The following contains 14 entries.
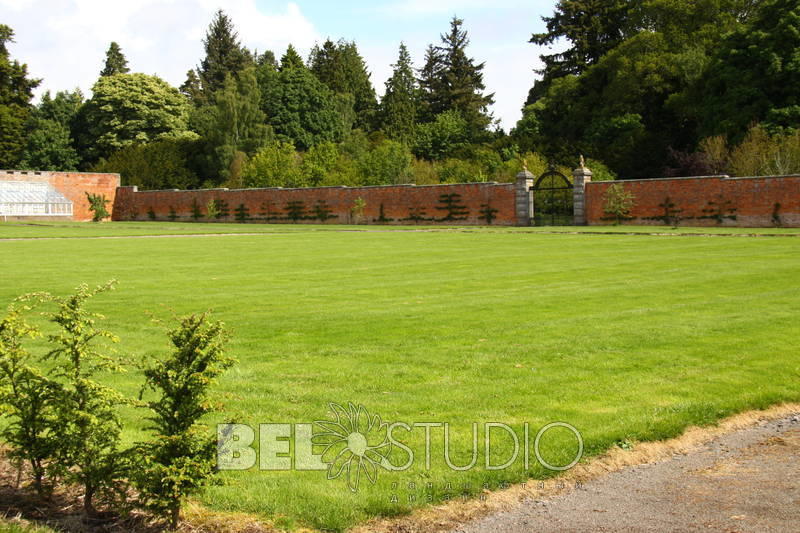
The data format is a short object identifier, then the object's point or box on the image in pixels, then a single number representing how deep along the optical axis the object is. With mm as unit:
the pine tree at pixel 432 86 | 85812
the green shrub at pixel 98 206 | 64631
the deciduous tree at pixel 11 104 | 75625
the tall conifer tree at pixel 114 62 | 91438
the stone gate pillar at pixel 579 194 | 43219
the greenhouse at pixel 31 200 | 62406
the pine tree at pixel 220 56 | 94375
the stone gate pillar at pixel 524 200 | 45000
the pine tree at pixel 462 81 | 85000
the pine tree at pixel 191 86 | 97112
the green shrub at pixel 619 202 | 41281
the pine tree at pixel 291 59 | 88375
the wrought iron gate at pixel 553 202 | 44562
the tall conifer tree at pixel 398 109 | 77875
